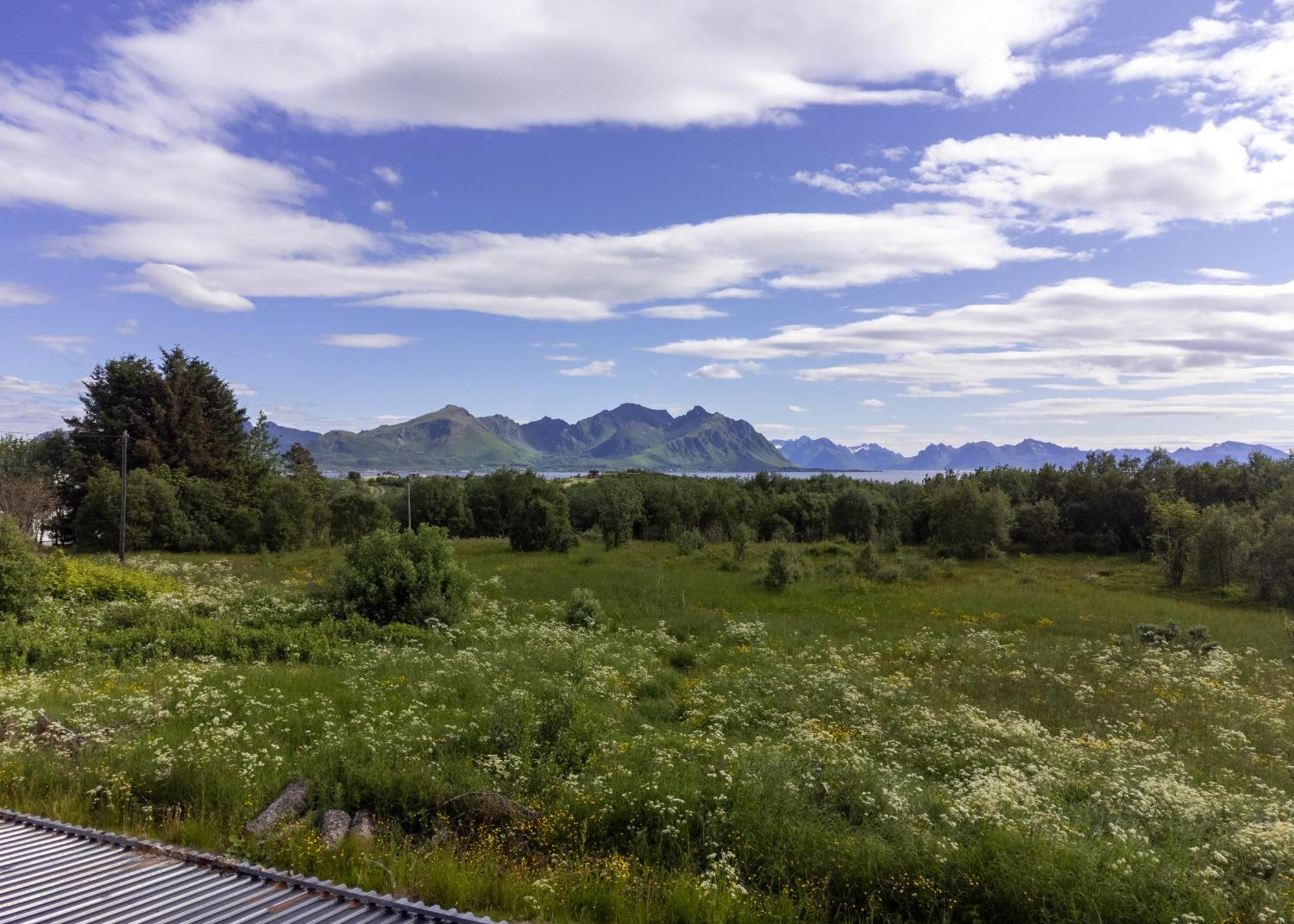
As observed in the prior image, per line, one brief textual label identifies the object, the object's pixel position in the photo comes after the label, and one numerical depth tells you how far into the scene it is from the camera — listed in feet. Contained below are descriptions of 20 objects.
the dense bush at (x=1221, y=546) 102.78
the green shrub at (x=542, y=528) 146.30
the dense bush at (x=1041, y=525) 185.26
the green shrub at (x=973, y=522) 157.69
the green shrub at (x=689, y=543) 144.36
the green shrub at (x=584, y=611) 70.74
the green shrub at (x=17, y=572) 54.65
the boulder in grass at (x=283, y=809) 23.07
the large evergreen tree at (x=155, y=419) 146.30
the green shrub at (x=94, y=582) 64.85
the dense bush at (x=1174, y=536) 117.70
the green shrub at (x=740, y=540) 131.64
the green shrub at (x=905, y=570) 112.27
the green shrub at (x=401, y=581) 63.57
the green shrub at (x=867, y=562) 116.88
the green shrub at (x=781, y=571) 101.91
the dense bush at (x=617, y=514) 163.32
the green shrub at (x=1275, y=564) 94.38
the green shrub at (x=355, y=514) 179.83
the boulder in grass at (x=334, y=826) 22.59
